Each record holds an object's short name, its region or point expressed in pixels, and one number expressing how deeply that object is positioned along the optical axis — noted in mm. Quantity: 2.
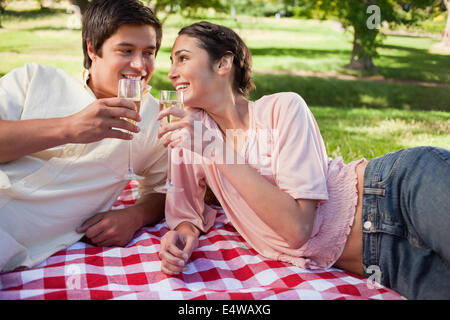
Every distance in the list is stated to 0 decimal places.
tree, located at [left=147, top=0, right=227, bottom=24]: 9637
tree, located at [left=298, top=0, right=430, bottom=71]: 8250
